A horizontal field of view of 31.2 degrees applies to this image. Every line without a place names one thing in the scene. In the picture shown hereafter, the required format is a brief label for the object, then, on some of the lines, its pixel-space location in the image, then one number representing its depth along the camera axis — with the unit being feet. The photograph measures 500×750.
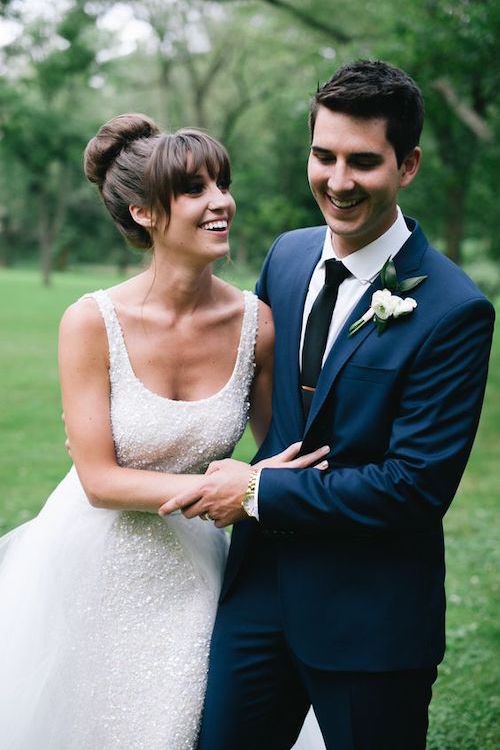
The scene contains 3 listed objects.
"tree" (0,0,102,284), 66.13
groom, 8.46
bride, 9.40
